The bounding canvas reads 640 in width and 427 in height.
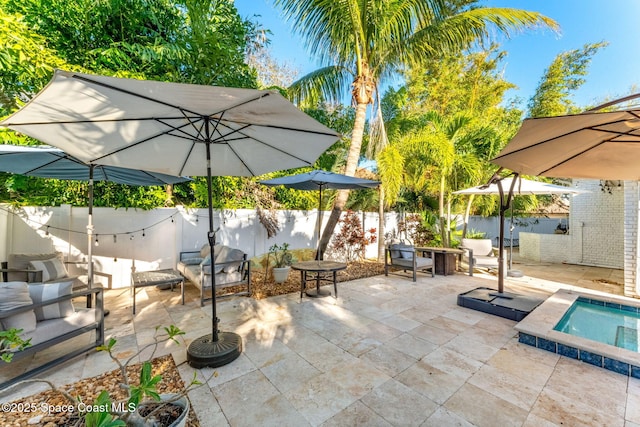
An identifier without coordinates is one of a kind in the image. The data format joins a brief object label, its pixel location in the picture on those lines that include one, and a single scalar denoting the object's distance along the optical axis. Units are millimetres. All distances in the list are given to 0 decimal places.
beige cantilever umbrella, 2580
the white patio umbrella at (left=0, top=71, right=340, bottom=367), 2012
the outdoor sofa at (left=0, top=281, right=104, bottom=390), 2291
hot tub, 2736
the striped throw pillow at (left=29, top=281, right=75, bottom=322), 2529
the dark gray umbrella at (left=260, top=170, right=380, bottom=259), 4938
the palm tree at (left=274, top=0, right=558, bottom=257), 5645
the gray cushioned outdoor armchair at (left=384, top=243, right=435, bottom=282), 6230
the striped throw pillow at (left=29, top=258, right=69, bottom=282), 3993
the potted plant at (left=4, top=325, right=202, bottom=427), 1114
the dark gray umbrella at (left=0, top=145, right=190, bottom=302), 3291
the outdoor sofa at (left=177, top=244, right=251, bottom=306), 4422
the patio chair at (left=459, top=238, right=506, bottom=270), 7092
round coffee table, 4603
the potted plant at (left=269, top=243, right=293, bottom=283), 5930
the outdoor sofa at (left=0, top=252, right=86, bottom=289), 3908
